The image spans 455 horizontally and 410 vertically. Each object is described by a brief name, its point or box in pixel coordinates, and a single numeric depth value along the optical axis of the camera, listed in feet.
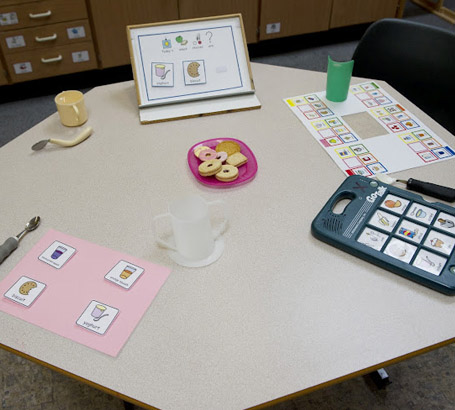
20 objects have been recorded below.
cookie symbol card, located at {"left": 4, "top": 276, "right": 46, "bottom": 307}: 2.88
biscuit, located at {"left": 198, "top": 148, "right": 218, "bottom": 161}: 3.76
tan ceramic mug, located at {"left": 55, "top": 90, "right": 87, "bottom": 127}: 4.18
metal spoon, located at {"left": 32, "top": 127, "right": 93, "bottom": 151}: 4.04
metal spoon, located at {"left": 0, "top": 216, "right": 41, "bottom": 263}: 3.12
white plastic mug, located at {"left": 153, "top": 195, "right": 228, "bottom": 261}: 2.91
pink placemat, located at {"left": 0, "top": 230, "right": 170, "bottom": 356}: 2.72
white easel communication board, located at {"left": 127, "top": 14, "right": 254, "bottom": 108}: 4.42
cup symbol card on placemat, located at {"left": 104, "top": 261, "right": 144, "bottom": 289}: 2.95
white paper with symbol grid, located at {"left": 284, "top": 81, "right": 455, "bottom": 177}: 3.77
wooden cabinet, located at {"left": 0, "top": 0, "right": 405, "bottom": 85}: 8.18
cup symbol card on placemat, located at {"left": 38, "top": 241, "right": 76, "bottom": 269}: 3.09
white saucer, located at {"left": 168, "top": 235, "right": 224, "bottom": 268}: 3.05
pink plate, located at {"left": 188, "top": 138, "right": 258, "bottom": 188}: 3.60
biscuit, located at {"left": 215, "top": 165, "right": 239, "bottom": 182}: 3.58
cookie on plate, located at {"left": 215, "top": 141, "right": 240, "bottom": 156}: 3.84
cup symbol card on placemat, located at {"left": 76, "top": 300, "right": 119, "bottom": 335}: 2.71
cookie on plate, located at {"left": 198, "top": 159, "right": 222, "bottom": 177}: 3.58
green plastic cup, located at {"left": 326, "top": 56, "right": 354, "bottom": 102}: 4.28
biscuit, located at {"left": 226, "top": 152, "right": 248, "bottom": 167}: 3.70
